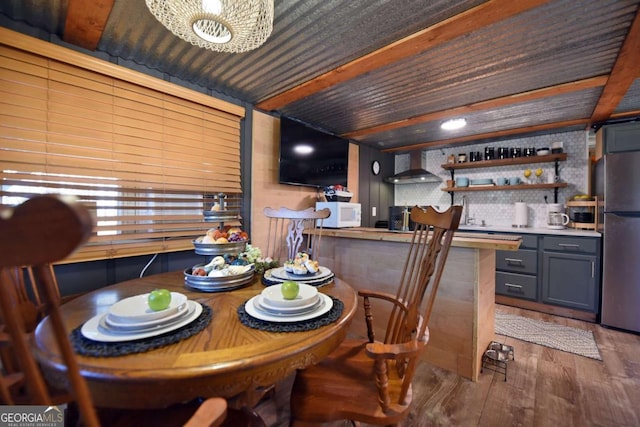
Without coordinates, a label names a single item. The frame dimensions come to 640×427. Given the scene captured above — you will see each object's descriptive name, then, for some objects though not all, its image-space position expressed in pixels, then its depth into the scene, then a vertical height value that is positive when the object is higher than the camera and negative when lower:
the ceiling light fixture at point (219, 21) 1.15 +0.90
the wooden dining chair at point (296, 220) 1.82 -0.06
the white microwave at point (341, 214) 2.96 -0.02
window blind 1.55 +0.44
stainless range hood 4.04 +0.60
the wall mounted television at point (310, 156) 2.94 +0.71
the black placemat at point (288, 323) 0.85 -0.38
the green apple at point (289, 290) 0.99 -0.30
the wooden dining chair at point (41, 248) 0.36 -0.05
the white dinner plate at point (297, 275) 1.34 -0.33
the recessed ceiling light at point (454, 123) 3.04 +1.06
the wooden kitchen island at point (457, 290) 1.79 -0.59
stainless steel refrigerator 2.46 -0.27
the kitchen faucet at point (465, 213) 4.19 +0.01
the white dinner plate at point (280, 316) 0.89 -0.36
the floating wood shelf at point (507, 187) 3.40 +0.38
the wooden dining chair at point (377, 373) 0.90 -0.69
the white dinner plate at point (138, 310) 0.79 -0.32
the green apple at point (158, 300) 0.84 -0.29
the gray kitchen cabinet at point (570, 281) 2.72 -0.72
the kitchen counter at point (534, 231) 2.78 -0.20
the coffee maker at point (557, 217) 3.34 -0.04
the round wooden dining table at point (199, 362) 0.62 -0.39
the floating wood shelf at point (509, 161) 3.39 +0.74
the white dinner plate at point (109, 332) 0.73 -0.36
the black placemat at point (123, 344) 0.69 -0.37
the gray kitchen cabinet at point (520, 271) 3.04 -0.69
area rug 2.19 -1.13
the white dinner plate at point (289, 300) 0.93 -0.33
